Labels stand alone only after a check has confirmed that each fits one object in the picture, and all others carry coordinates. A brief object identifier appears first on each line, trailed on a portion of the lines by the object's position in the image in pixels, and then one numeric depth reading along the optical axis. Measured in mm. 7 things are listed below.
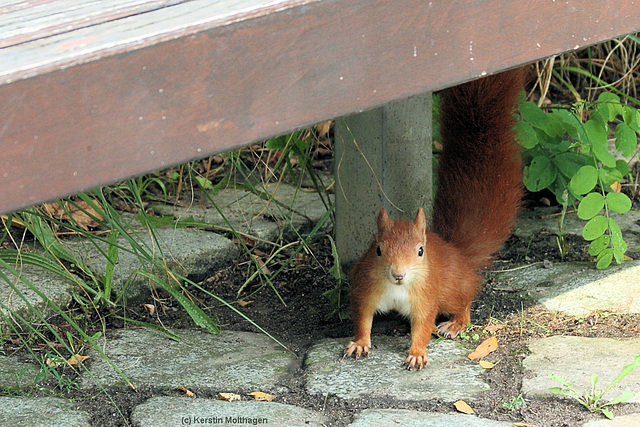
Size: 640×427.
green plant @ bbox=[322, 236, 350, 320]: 5004
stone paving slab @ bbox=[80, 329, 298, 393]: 4074
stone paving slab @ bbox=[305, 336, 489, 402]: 3963
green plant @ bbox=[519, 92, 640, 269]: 4992
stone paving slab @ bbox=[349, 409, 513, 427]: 3553
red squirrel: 4496
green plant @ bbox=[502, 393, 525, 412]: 3687
